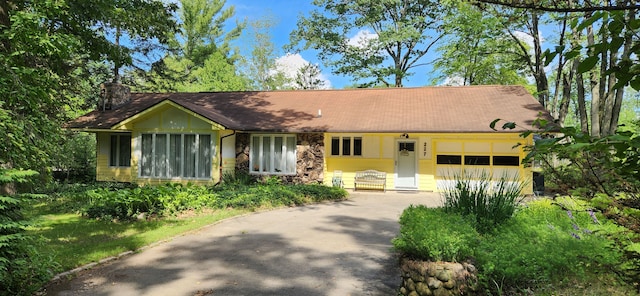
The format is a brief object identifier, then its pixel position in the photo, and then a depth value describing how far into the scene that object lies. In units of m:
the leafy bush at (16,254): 4.05
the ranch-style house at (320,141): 15.41
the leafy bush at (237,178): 14.95
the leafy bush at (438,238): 4.63
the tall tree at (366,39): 28.36
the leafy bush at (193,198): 9.34
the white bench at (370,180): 16.09
